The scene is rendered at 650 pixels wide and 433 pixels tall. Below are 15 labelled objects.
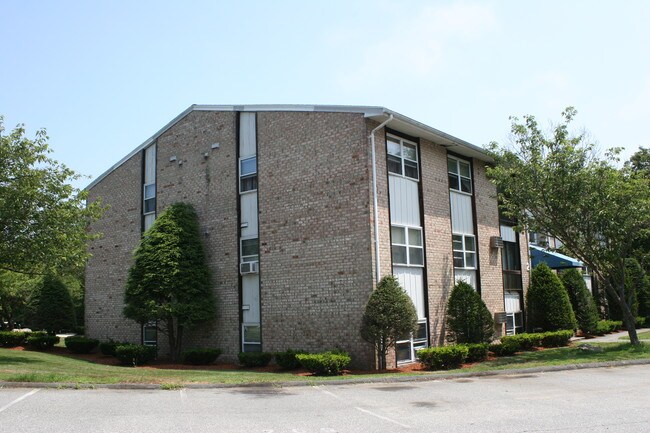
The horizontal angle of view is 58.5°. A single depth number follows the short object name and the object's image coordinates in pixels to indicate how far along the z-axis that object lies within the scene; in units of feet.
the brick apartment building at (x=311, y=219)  54.49
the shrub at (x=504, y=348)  60.40
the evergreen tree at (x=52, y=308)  85.61
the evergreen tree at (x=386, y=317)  49.24
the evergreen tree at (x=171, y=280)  60.90
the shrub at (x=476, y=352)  54.74
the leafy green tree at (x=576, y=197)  57.47
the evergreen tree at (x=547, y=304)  74.59
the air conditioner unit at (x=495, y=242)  72.49
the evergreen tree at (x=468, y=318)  59.21
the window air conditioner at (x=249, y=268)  60.34
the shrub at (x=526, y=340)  62.34
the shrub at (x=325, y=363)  46.50
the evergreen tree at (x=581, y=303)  83.41
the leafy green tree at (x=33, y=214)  57.16
